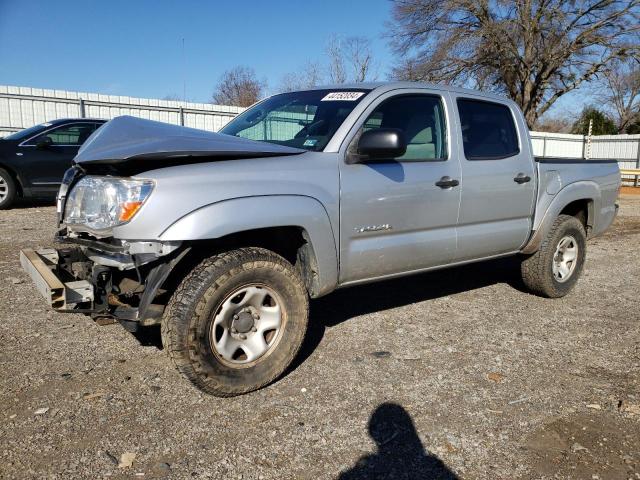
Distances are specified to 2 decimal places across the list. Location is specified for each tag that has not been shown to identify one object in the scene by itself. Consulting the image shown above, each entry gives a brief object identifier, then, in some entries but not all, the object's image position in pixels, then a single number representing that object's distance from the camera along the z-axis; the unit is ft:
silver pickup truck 9.48
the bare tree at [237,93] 139.42
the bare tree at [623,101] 151.97
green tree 118.32
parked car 31.14
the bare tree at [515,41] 86.07
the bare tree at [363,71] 101.30
